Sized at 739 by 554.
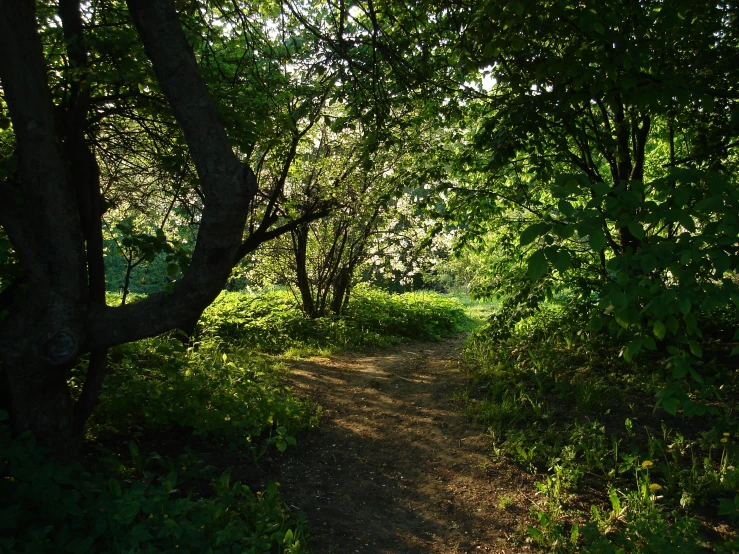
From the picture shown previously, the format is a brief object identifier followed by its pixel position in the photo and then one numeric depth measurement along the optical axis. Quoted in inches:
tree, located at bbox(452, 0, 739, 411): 87.9
